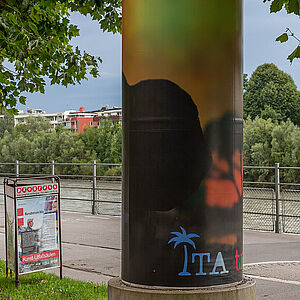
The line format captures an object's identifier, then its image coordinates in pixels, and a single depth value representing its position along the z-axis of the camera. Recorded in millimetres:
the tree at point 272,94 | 60156
